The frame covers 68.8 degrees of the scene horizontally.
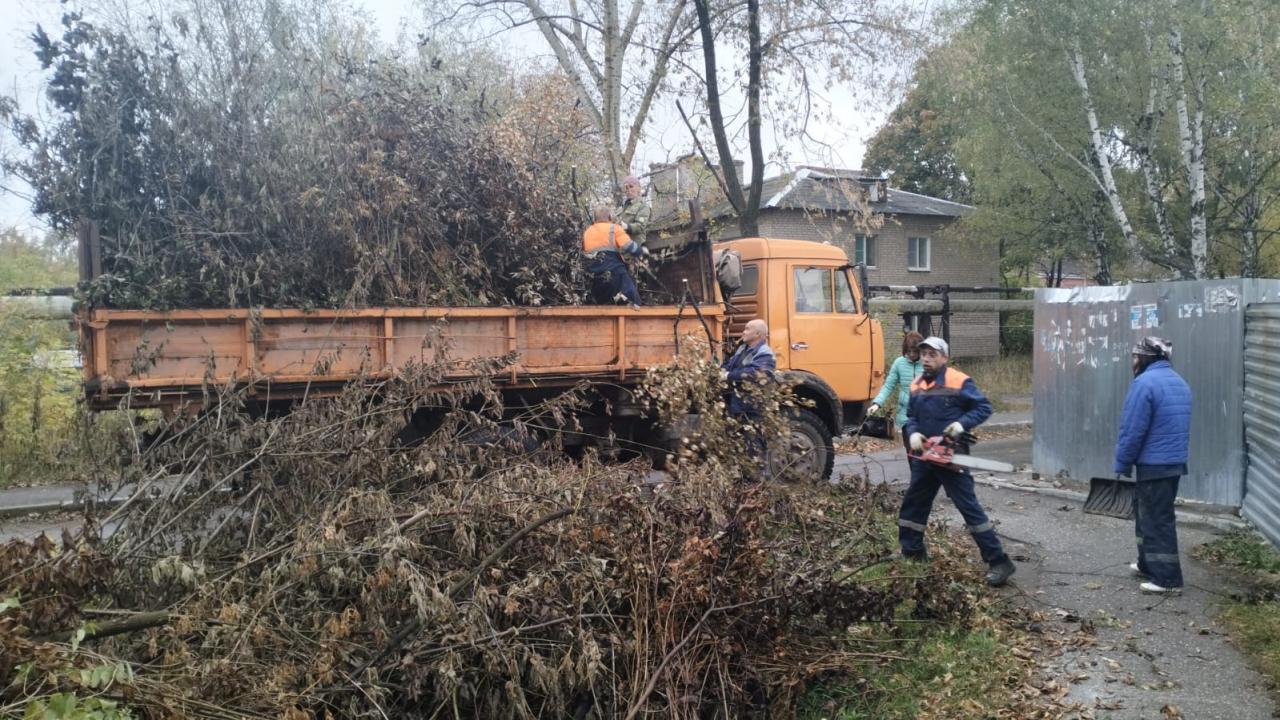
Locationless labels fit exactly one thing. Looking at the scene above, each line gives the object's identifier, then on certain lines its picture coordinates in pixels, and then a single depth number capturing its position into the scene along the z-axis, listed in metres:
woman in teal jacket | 8.44
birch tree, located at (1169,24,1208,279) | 14.53
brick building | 26.84
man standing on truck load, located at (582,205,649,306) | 7.93
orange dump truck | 5.99
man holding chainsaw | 6.04
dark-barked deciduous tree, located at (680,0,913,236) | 11.96
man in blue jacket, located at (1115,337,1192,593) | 5.80
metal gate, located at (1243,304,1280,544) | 6.27
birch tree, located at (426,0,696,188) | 13.77
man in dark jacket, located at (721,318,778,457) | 7.00
